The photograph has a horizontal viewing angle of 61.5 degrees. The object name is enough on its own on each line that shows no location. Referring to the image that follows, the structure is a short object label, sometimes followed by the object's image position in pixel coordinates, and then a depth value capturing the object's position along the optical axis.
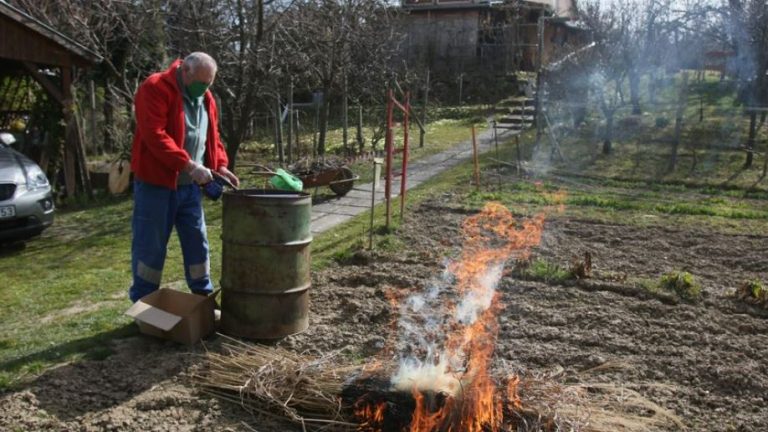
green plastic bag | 4.72
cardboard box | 4.27
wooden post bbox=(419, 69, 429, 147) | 16.38
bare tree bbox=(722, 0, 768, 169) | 17.03
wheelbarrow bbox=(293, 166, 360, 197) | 10.16
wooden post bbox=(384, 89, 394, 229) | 7.18
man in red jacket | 4.27
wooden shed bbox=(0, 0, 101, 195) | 8.97
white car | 7.06
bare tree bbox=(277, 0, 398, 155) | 12.22
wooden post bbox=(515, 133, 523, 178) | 12.54
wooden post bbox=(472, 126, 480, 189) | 10.95
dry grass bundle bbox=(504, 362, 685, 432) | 3.26
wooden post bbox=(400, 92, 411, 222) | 7.96
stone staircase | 19.72
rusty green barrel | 4.37
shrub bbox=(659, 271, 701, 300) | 5.67
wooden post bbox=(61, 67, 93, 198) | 9.88
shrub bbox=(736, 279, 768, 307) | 5.44
